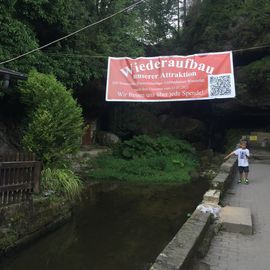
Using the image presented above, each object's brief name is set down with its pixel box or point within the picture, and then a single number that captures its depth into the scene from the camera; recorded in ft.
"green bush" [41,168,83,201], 24.87
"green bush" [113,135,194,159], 52.54
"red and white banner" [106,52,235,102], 28.96
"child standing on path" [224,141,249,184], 29.49
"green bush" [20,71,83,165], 24.95
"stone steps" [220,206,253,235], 17.45
